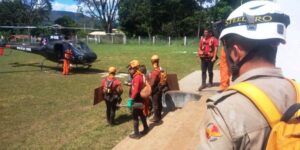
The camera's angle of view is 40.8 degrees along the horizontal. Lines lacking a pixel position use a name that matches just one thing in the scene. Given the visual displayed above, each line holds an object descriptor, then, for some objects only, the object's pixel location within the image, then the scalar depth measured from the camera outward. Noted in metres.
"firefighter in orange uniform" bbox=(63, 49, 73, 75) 18.74
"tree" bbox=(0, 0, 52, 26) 92.44
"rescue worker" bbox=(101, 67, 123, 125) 8.69
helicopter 19.06
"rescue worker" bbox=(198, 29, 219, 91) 11.38
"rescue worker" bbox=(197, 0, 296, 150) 1.71
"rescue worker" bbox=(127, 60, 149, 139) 7.73
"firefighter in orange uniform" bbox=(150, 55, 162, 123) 8.89
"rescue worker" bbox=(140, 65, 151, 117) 8.08
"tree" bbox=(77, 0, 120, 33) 77.38
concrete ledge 10.20
